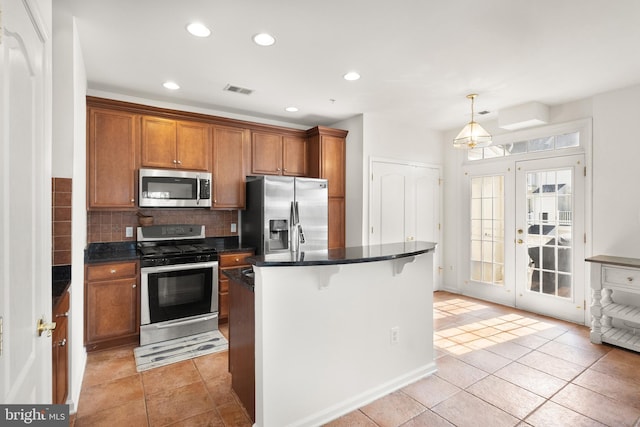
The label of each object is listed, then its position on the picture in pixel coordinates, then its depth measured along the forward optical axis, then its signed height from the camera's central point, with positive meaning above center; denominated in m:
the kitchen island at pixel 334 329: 2.00 -0.79
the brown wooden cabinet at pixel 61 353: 1.78 -0.80
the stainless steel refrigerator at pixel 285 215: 4.05 -0.03
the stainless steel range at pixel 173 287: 3.45 -0.80
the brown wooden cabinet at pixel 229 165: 4.14 +0.59
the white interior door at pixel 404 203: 4.79 +0.13
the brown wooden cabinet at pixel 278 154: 4.43 +0.80
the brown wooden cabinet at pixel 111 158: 3.44 +0.57
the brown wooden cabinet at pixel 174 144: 3.73 +0.79
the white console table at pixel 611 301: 3.25 -0.92
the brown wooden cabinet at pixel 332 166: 4.65 +0.65
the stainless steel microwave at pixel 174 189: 3.65 +0.27
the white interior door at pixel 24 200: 0.90 +0.04
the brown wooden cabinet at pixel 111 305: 3.22 -0.91
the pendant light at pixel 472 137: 3.64 +0.82
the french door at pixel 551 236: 4.05 -0.31
